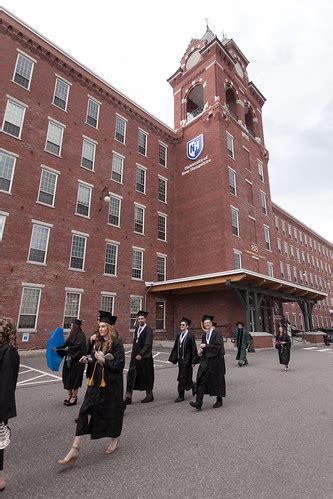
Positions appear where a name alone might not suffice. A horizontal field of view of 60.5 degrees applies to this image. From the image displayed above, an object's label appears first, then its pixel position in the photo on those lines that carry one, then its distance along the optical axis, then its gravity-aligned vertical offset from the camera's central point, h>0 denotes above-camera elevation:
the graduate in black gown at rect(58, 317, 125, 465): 4.13 -1.02
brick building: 17.94 +10.07
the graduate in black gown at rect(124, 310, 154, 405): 6.96 -0.99
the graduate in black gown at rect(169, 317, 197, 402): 7.22 -0.73
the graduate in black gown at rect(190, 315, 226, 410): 6.61 -0.92
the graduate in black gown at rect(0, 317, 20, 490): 3.40 -0.57
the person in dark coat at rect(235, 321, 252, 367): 12.55 -0.69
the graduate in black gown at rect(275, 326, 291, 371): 11.20 -0.70
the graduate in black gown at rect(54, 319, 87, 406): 6.68 -0.84
